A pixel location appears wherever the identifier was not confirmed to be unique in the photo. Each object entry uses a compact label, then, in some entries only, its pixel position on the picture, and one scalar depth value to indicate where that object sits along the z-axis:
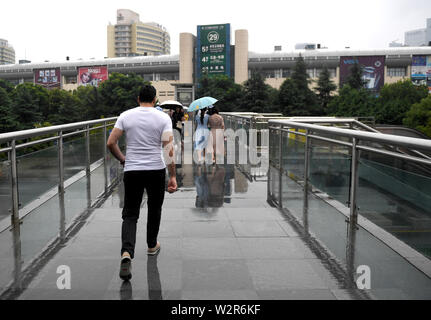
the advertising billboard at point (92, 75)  86.12
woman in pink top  10.84
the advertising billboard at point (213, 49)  81.25
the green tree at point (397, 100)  50.22
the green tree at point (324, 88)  60.31
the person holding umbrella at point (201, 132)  10.77
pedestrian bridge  3.57
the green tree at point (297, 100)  56.16
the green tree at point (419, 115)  46.25
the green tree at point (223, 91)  65.12
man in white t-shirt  4.02
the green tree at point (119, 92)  66.81
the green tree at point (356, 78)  64.44
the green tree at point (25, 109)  64.44
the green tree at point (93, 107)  66.38
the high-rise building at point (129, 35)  167.50
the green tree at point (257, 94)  58.97
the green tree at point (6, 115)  62.94
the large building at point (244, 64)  79.38
